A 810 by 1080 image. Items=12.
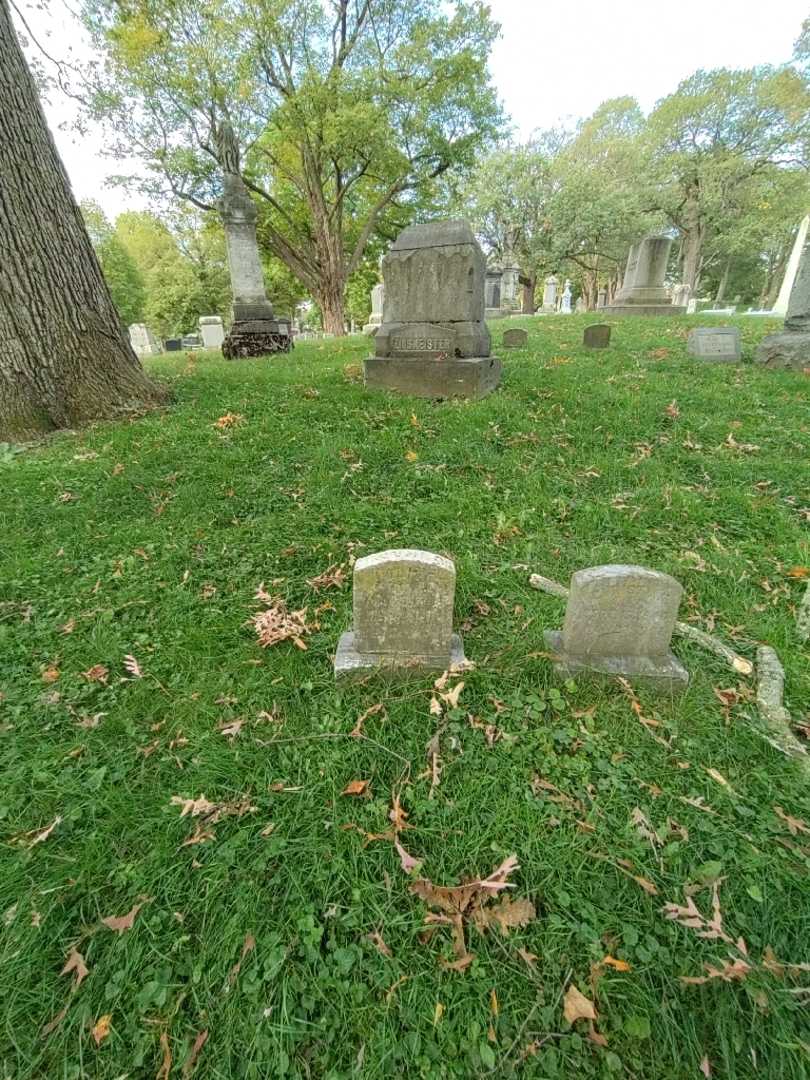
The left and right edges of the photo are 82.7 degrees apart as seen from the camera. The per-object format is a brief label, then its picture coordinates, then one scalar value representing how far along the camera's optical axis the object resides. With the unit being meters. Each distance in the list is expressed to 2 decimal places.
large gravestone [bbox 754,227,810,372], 7.02
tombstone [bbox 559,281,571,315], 34.03
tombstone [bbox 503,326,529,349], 9.62
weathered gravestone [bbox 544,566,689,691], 2.22
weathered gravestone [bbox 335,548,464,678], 2.23
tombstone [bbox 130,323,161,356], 21.91
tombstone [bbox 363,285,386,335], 17.42
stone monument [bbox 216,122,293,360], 10.18
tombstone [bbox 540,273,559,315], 28.12
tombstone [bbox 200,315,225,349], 18.34
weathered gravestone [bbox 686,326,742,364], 7.64
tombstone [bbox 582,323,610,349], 8.79
